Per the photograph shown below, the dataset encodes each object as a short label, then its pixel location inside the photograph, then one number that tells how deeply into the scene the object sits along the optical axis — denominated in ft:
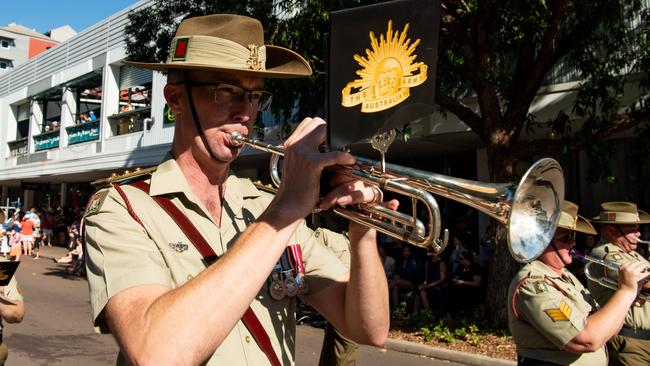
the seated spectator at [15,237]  58.60
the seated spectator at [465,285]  31.68
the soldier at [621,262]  15.20
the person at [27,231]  63.98
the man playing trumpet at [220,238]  4.59
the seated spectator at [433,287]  31.86
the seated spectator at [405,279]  34.12
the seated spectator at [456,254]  32.42
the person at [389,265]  35.68
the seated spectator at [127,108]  71.37
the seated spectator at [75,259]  52.21
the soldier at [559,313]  10.37
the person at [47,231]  81.66
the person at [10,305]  13.34
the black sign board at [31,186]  87.76
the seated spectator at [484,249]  33.99
